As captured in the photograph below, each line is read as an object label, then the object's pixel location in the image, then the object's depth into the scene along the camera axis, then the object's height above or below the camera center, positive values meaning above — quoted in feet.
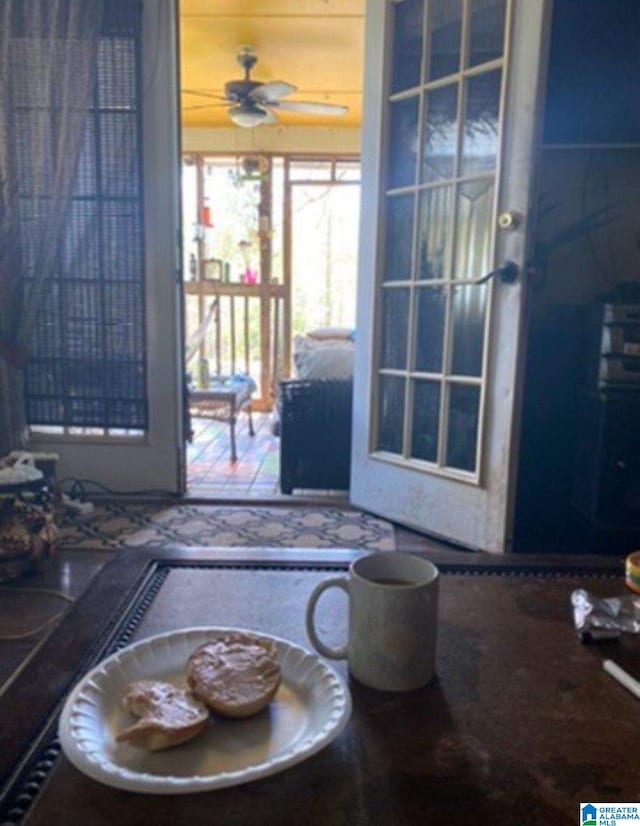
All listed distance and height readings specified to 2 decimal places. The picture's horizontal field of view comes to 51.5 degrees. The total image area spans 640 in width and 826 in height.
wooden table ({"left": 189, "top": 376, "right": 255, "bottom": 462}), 13.38 -1.97
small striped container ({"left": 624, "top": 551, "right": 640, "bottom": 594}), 2.88 -1.12
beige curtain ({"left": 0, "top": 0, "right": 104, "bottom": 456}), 8.95 +2.15
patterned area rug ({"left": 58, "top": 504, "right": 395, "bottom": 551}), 8.48 -3.00
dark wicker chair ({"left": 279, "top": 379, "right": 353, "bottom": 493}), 10.16 -1.85
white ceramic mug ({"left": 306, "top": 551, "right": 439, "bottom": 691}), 2.10 -1.03
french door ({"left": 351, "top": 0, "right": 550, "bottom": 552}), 7.38 +0.64
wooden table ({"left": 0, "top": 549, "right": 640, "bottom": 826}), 1.63 -1.21
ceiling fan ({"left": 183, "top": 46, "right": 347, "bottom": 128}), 13.07 +4.21
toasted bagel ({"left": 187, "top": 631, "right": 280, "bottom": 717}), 1.97 -1.14
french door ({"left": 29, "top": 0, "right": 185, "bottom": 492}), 9.35 +0.21
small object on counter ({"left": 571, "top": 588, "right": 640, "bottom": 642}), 2.46 -1.15
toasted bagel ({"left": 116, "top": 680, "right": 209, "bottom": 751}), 1.82 -1.16
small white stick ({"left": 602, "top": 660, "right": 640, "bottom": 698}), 2.14 -1.19
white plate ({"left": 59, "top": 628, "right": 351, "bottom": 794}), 1.69 -1.19
